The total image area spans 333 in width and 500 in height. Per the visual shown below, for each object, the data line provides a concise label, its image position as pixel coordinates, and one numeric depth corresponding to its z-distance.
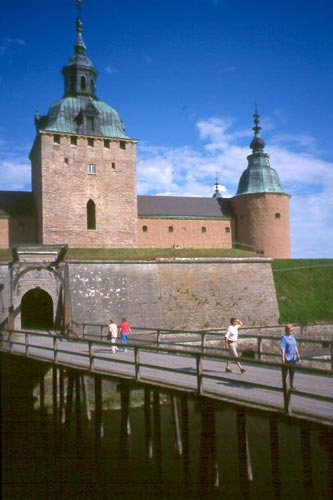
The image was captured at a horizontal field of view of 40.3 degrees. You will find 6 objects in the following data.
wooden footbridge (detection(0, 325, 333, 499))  7.34
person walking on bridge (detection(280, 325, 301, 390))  9.80
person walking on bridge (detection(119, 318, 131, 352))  16.14
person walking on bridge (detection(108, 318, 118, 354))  16.11
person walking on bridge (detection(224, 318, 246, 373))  11.41
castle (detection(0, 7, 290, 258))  33.28
